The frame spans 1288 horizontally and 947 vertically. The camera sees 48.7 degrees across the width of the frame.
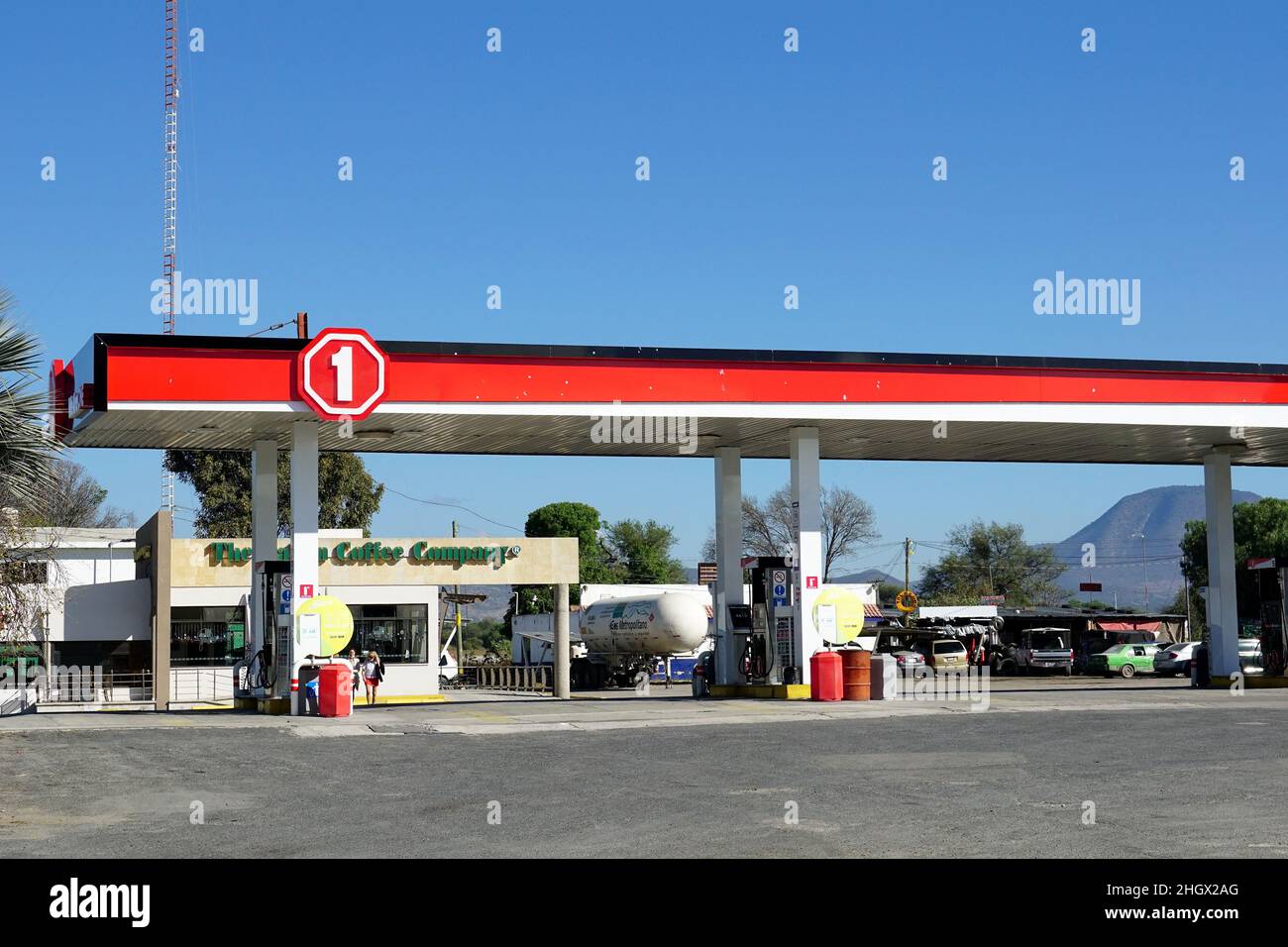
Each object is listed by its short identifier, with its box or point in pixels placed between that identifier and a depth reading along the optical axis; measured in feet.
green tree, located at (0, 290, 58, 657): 61.98
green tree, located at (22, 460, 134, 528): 254.68
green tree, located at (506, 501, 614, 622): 359.87
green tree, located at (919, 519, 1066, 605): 385.91
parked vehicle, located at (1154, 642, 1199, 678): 165.07
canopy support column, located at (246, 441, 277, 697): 91.97
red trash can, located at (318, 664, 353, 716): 82.74
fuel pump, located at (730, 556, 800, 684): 94.89
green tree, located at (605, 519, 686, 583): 398.01
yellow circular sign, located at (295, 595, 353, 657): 84.43
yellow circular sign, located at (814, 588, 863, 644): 91.25
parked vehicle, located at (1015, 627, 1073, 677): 180.96
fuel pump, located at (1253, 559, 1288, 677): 110.42
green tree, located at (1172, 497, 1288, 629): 316.81
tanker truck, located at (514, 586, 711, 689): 155.94
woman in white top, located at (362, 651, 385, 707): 123.75
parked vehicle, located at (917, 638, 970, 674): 177.17
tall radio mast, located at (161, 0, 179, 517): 214.48
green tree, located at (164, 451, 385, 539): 230.27
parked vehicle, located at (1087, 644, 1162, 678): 169.27
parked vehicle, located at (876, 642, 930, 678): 165.89
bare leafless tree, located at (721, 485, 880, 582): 308.60
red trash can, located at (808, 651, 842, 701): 89.20
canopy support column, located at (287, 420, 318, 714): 85.15
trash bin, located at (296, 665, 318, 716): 83.35
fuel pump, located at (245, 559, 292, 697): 88.63
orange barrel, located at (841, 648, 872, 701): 90.68
